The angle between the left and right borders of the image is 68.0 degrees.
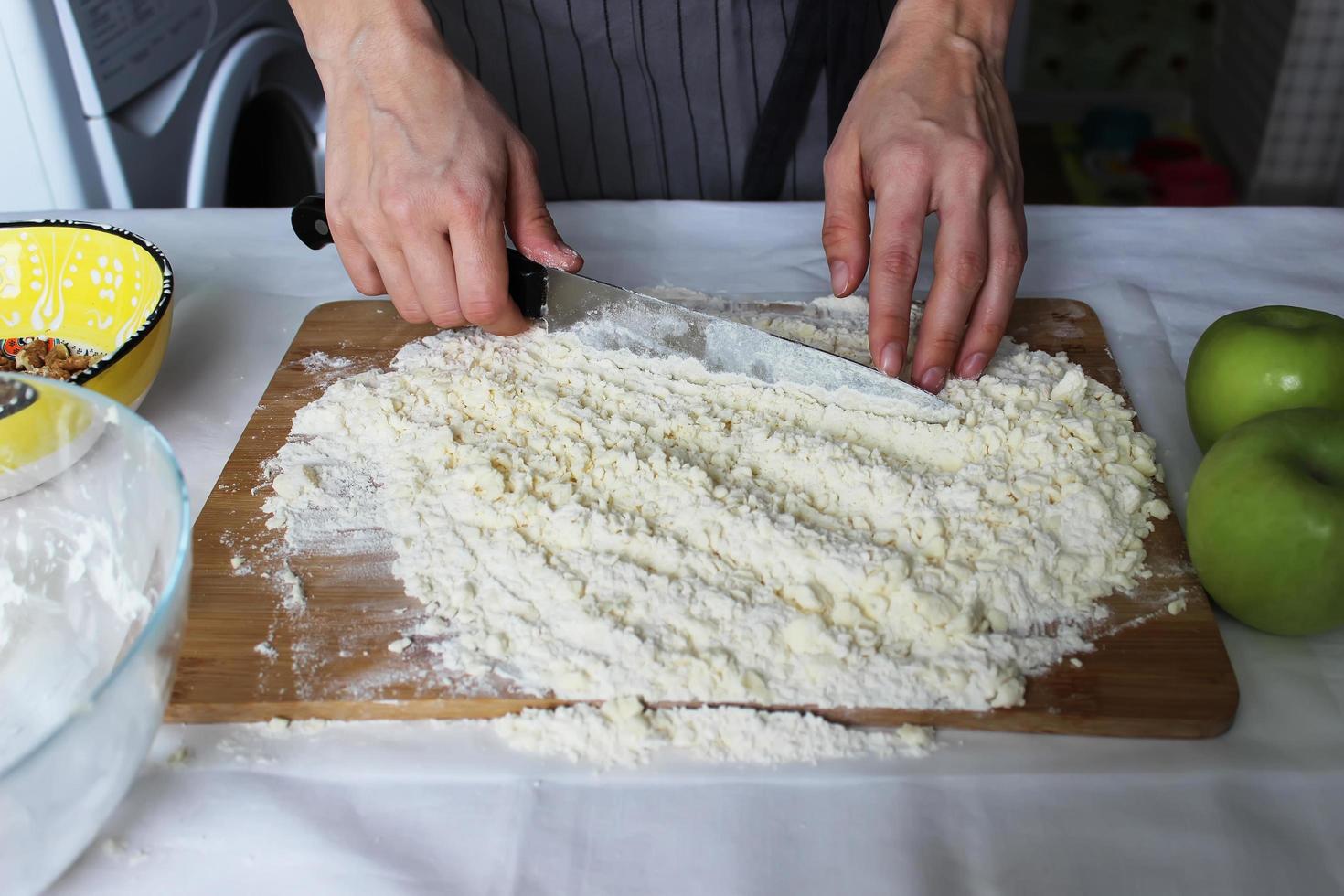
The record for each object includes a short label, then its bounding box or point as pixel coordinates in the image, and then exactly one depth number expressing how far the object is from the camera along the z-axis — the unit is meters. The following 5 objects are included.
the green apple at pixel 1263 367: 0.90
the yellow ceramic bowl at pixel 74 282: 1.10
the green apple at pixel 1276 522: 0.73
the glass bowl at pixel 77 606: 0.54
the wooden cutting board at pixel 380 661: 0.75
